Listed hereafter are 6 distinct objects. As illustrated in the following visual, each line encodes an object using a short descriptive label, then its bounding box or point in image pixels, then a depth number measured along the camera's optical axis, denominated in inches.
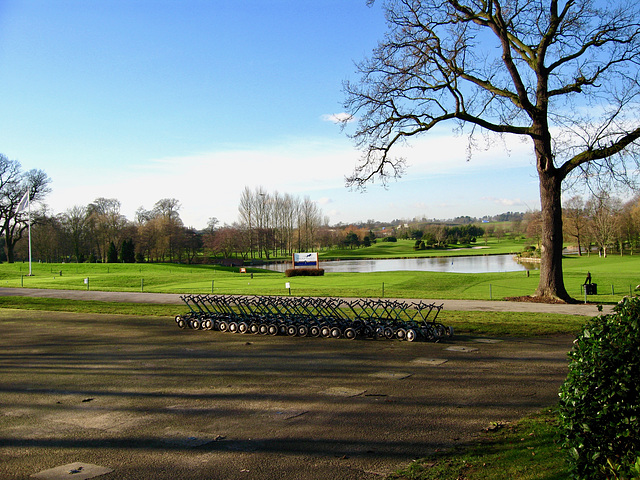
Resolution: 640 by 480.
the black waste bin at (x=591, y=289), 1027.9
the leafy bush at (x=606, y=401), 147.5
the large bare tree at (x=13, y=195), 2989.7
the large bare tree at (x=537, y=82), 844.0
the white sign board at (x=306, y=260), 1846.7
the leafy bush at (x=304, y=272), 1795.0
